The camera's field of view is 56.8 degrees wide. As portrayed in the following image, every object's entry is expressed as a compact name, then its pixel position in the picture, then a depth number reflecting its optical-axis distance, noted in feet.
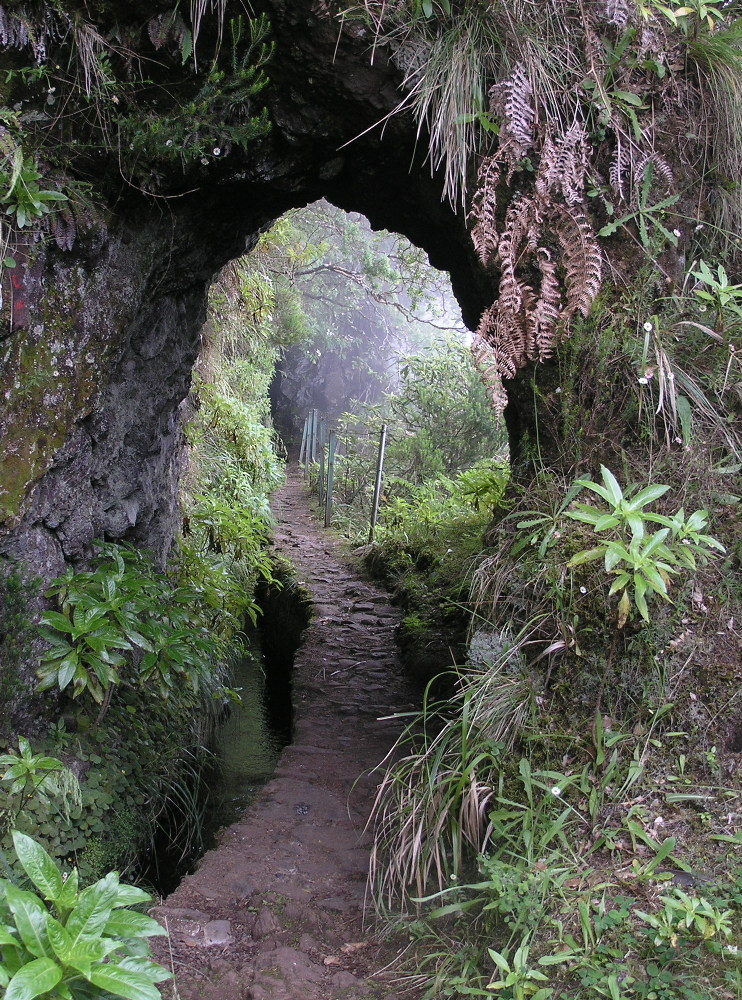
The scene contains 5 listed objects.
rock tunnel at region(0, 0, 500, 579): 10.32
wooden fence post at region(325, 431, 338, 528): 33.01
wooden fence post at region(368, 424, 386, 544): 28.05
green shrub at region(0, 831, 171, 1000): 5.89
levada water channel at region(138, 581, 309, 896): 12.87
